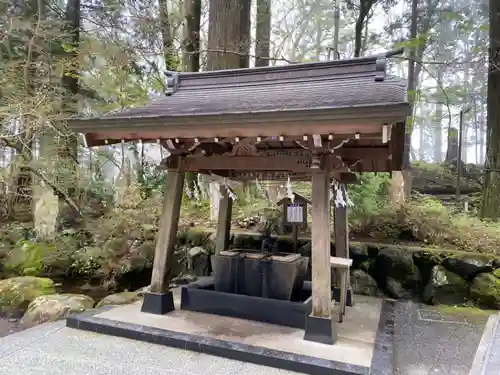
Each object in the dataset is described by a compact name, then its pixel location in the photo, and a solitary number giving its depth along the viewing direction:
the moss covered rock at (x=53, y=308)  5.10
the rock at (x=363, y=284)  5.65
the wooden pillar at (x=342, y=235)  5.01
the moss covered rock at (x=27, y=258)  8.25
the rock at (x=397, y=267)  5.45
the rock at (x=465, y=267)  5.12
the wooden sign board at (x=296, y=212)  4.71
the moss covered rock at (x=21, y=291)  6.30
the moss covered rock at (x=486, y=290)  4.98
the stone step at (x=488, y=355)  2.68
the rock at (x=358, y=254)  5.67
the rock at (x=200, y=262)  6.51
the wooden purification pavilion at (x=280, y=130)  3.33
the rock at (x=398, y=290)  5.51
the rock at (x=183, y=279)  6.08
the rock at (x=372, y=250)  5.68
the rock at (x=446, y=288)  5.21
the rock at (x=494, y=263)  5.09
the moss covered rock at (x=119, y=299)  5.28
